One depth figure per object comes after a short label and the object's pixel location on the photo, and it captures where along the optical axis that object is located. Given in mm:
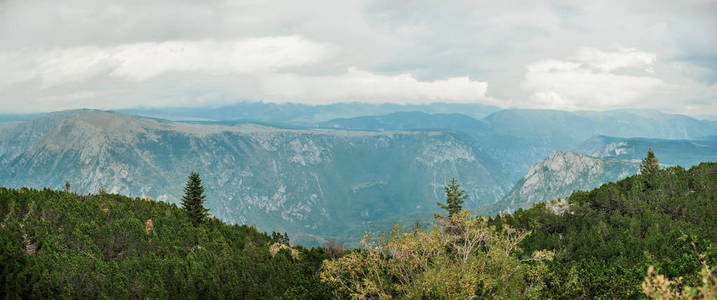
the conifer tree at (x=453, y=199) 113638
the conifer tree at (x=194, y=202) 80856
